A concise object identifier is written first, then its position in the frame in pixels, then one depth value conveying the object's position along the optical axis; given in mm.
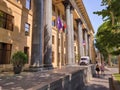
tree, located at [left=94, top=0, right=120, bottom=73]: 5943
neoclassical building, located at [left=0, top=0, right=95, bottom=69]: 8658
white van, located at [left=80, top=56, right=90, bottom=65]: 19482
